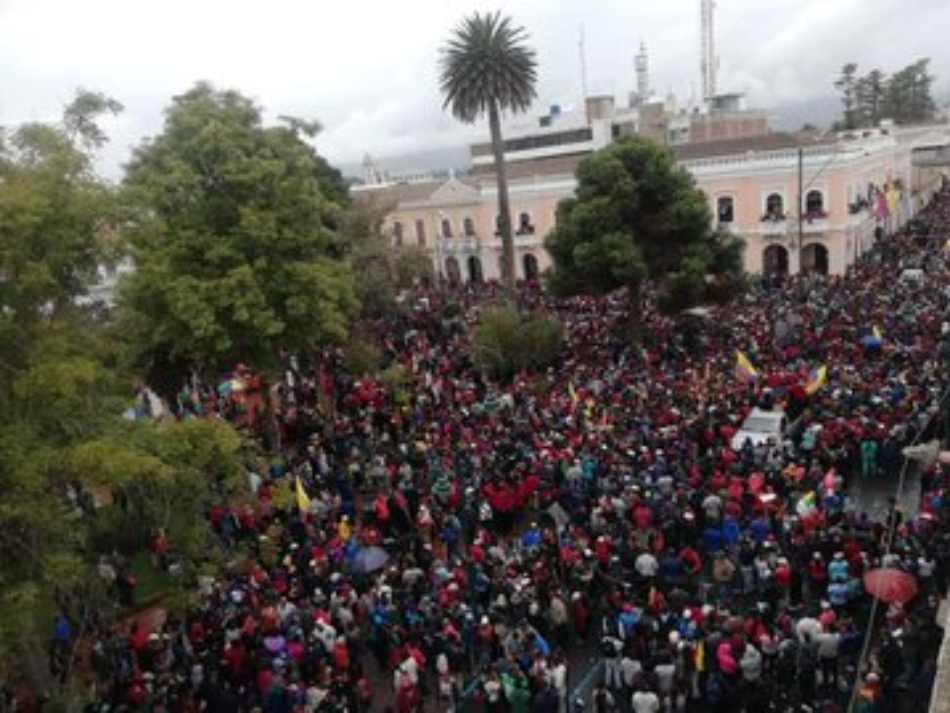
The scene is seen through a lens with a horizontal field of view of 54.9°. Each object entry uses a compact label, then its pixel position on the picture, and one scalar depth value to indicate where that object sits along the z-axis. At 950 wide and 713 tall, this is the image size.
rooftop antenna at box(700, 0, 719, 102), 93.88
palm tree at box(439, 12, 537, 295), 37.81
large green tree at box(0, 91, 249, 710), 11.52
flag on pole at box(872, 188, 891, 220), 40.22
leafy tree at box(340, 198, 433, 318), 33.97
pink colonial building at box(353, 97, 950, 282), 42.81
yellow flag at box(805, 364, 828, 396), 22.12
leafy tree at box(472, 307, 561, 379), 30.17
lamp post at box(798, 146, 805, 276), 39.00
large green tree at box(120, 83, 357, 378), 21.53
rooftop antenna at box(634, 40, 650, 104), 94.44
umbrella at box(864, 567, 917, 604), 12.44
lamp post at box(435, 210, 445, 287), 53.84
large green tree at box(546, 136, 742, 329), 30.55
